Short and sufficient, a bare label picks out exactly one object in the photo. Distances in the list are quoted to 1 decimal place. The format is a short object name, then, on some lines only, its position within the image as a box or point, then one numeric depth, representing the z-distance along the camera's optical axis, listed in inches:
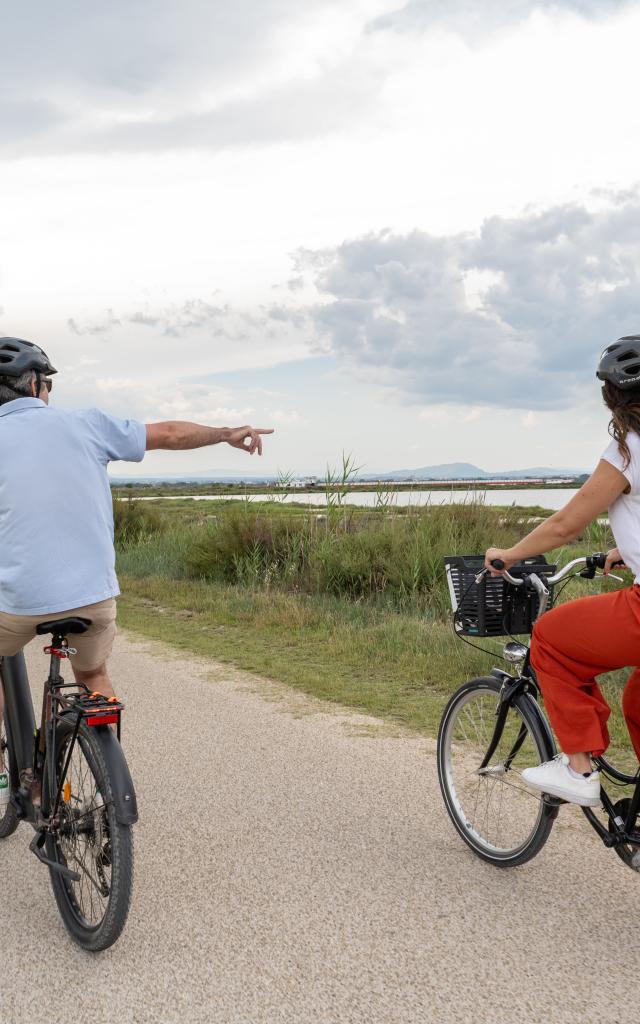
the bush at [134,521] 839.1
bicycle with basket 153.3
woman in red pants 134.0
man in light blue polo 141.3
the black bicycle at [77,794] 132.3
